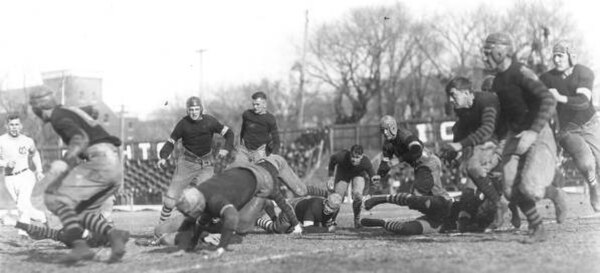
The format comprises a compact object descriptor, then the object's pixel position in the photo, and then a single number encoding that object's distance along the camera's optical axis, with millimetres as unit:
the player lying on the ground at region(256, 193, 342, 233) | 11530
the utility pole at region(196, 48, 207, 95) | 50519
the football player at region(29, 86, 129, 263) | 7828
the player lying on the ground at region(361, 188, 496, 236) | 9922
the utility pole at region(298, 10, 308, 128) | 48125
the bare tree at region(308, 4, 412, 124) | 49938
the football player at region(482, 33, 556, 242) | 8070
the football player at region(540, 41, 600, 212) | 9875
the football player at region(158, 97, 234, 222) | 11570
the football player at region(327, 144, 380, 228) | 12859
